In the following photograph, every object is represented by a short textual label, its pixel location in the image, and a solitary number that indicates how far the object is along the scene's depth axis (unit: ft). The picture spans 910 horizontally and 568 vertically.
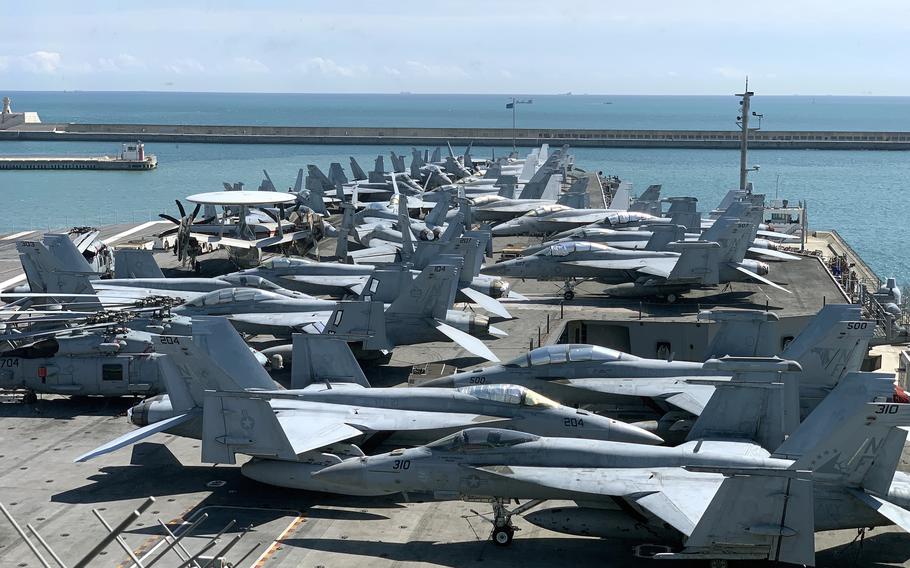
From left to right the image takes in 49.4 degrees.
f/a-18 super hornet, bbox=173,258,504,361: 111.34
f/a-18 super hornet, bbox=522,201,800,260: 177.99
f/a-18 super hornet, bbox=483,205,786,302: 153.79
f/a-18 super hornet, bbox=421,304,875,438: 91.97
